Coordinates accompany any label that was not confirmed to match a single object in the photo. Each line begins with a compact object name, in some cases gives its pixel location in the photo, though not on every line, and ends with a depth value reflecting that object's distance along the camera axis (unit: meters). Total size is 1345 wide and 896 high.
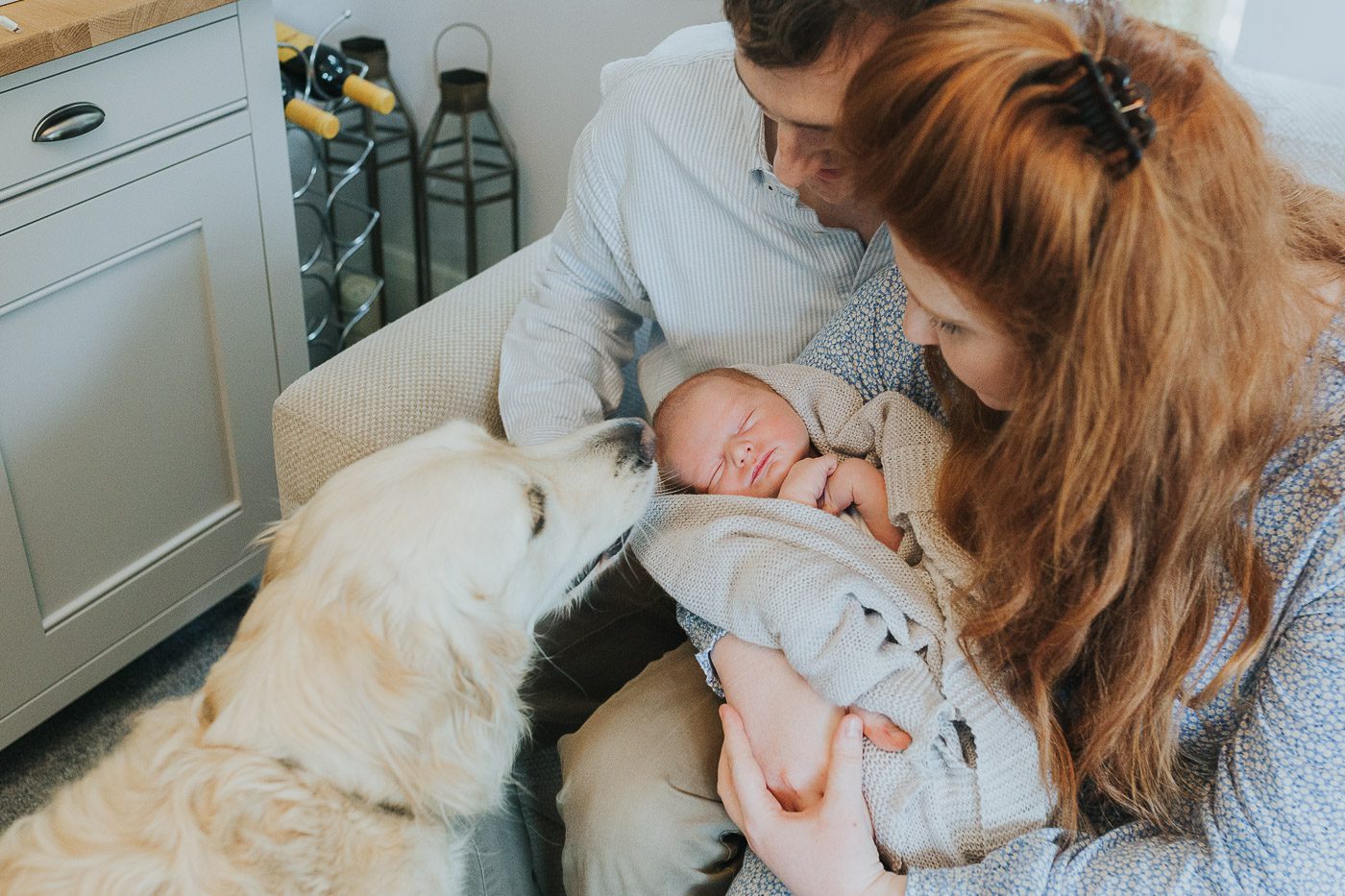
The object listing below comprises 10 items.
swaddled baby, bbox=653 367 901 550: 1.17
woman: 0.73
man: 1.03
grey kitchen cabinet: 1.40
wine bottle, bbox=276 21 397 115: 2.02
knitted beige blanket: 0.96
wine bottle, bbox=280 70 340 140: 1.81
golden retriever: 0.87
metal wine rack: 2.35
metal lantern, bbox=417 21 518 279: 2.21
